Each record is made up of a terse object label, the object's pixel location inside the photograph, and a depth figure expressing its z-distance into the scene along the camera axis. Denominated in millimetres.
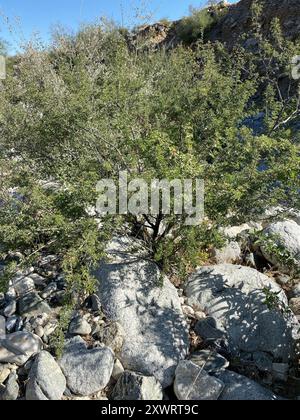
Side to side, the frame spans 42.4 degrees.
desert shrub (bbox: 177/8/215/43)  15445
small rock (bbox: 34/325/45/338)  2686
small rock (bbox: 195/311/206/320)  3037
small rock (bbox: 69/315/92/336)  2715
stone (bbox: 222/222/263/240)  4008
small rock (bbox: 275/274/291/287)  3560
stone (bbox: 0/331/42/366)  2477
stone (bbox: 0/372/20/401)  2293
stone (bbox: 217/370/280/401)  2425
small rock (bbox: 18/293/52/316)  2863
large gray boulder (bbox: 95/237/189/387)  2609
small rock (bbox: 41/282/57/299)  3019
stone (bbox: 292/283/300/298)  3422
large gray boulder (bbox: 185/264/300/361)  2859
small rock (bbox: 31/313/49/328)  2742
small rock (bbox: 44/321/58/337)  2704
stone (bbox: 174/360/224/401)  2418
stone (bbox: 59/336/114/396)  2412
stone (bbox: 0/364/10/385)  2393
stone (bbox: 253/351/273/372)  2732
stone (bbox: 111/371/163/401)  2350
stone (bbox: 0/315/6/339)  2655
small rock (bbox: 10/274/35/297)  3027
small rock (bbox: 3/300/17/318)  2852
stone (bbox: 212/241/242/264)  3688
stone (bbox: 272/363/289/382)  2689
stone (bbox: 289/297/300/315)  3255
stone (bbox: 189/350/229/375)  2574
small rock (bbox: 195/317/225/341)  2852
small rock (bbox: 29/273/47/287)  3143
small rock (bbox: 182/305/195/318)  3052
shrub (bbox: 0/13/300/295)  2703
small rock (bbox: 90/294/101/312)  2910
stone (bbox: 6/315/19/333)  2736
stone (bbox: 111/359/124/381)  2527
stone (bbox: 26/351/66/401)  2275
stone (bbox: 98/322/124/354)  2676
